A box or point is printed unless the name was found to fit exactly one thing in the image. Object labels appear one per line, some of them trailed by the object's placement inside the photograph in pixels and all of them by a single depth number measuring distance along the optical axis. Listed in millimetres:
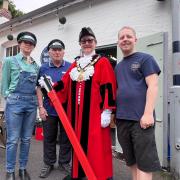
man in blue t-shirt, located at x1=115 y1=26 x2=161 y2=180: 1793
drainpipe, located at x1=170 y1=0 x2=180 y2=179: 2684
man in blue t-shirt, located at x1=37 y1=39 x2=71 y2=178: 2660
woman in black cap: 2391
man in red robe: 2073
